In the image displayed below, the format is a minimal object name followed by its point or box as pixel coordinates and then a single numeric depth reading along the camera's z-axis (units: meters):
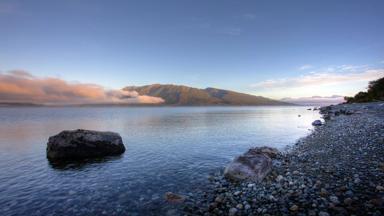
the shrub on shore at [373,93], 93.38
